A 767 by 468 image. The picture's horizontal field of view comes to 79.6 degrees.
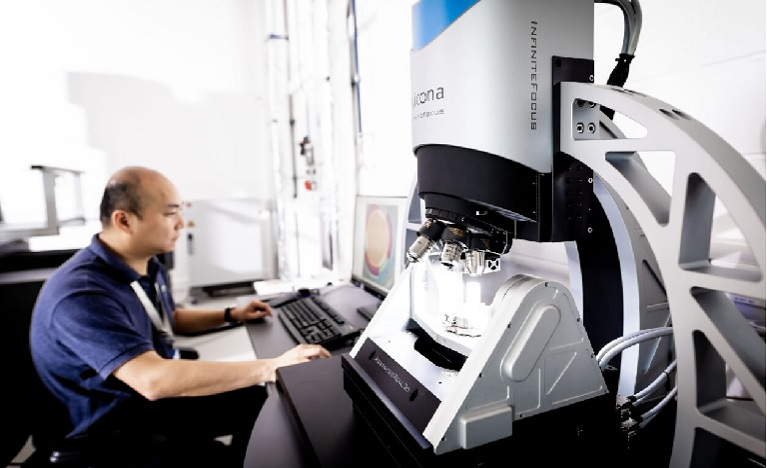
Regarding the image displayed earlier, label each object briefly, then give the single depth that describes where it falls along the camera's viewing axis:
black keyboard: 1.29
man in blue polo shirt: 1.18
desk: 0.60
